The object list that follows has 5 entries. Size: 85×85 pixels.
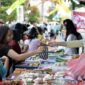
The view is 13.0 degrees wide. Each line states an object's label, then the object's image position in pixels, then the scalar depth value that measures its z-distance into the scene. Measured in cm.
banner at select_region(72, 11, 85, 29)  1262
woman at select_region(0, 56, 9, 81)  481
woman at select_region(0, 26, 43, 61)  511
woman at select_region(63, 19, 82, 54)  779
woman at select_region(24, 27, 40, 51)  767
